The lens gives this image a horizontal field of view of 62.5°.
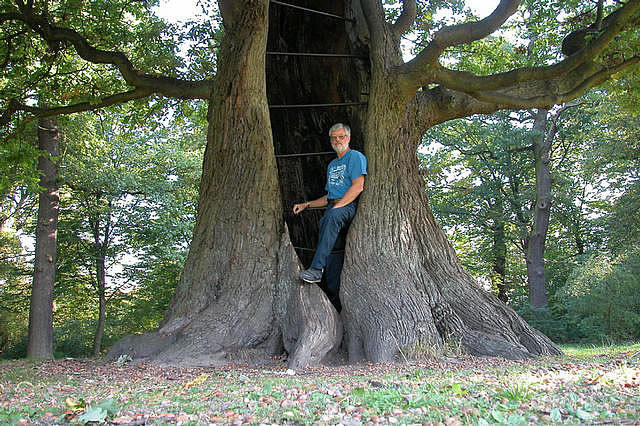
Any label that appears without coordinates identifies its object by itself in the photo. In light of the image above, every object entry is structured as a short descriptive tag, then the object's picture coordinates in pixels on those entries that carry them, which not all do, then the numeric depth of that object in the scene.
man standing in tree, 6.07
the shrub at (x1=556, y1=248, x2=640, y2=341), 11.91
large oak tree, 5.60
